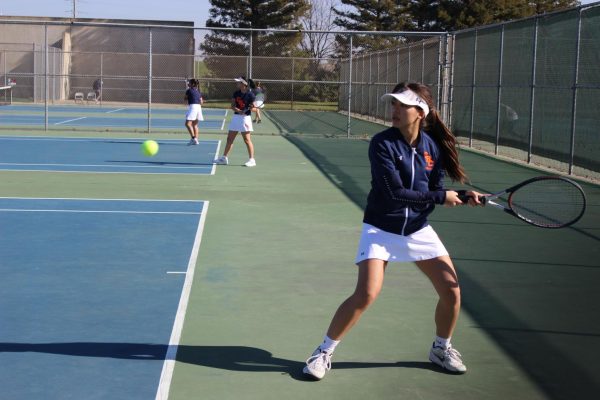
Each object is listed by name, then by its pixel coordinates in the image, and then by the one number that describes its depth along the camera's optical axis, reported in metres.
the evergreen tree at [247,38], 47.00
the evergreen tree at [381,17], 61.84
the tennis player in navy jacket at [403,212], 5.05
